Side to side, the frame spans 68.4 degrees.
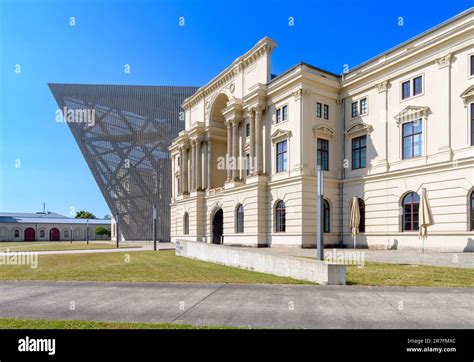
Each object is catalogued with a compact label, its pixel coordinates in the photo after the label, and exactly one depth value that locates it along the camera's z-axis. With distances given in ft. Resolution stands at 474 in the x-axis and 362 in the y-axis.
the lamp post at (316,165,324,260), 48.03
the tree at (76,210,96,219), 488.11
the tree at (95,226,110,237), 373.65
